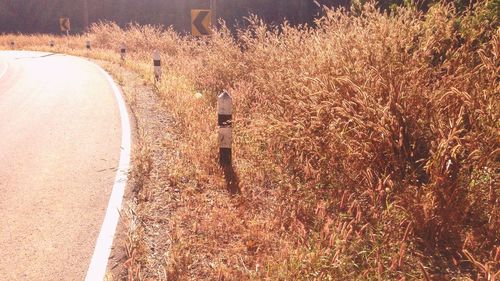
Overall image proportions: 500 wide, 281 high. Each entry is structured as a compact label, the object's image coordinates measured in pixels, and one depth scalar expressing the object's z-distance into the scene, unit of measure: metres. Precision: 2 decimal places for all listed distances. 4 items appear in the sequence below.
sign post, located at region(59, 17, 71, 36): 27.41
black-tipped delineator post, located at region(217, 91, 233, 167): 5.49
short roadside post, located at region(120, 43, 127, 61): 16.94
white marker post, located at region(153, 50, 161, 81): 11.28
